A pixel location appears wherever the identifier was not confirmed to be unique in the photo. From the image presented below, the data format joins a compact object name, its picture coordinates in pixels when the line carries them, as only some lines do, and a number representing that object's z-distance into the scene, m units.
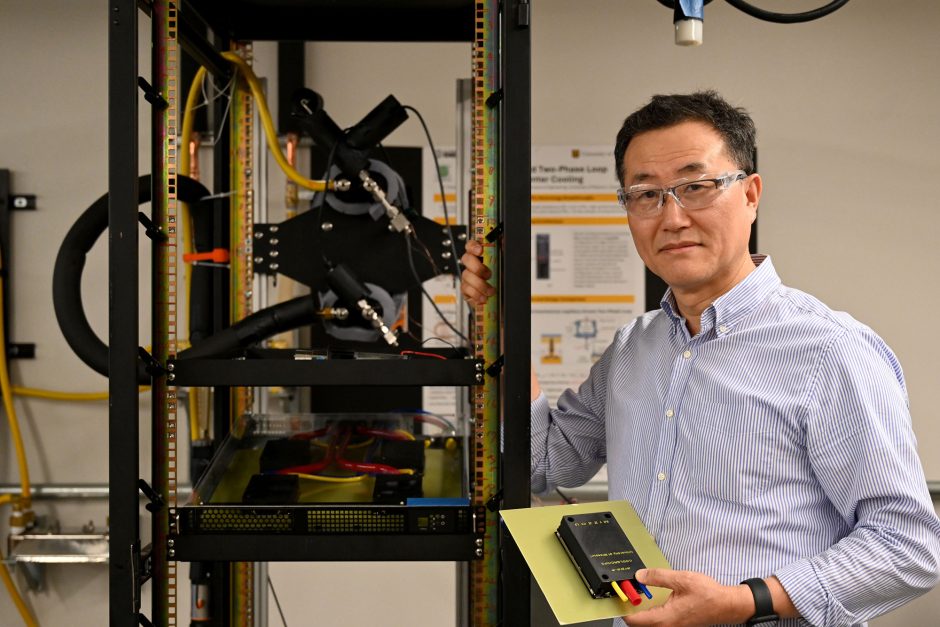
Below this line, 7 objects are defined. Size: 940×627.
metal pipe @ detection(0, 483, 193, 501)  2.46
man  1.00
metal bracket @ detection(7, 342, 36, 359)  2.46
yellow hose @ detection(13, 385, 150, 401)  2.45
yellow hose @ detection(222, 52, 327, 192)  1.45
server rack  1.05
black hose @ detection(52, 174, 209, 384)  1.68
